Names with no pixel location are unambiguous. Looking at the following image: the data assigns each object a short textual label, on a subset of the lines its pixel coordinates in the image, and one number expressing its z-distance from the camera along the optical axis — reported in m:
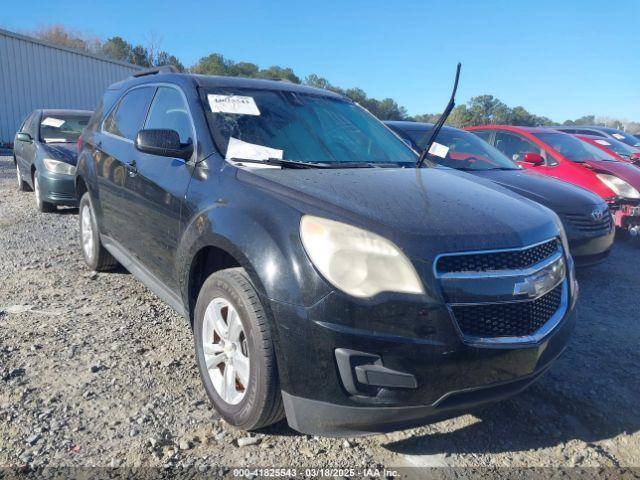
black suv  2.02
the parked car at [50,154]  7.03
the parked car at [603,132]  12.59
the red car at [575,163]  6.61
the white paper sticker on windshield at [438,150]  4.99
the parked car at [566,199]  4.93
